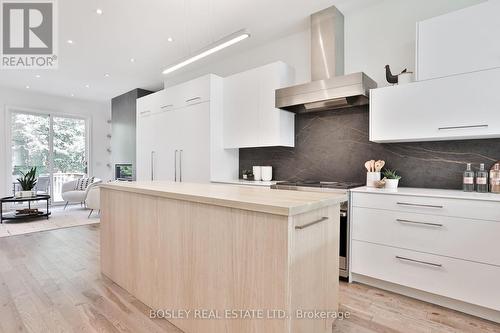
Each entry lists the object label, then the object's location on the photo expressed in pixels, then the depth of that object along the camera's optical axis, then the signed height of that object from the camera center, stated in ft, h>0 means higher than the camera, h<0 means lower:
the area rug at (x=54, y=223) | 14.16 -3.58
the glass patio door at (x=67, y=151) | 22.89 +1.08
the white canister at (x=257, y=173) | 12.04 -0.41
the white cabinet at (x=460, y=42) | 6.46 +3.18
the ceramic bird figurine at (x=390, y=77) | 8.30 +2.73
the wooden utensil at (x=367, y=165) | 8.82 -0.03
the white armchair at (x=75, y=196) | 19.69 -2.42
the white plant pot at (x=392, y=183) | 7.93 -0.56
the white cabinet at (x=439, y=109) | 6.50 +1.50
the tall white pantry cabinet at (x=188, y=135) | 12.17 +1.44
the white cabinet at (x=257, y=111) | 10.57 +2.26
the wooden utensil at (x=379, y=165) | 8.58 -0.02
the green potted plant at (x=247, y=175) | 12.53 -0.53
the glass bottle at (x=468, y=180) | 7.20 -0.42
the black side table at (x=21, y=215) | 15.83 -3.25
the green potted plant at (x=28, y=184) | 16.73 -1.37
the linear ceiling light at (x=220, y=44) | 7.33 +3.50
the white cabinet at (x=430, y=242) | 5.98 -1.97
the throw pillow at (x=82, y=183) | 21.29 -1.59
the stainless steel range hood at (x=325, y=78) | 8.79 +3.05
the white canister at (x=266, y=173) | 11.81 -0.40
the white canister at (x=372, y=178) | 8.52 -0.44
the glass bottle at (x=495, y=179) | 6.79 -0.37
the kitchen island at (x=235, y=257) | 4.03 -1.70
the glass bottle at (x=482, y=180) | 6.98 -0.42
